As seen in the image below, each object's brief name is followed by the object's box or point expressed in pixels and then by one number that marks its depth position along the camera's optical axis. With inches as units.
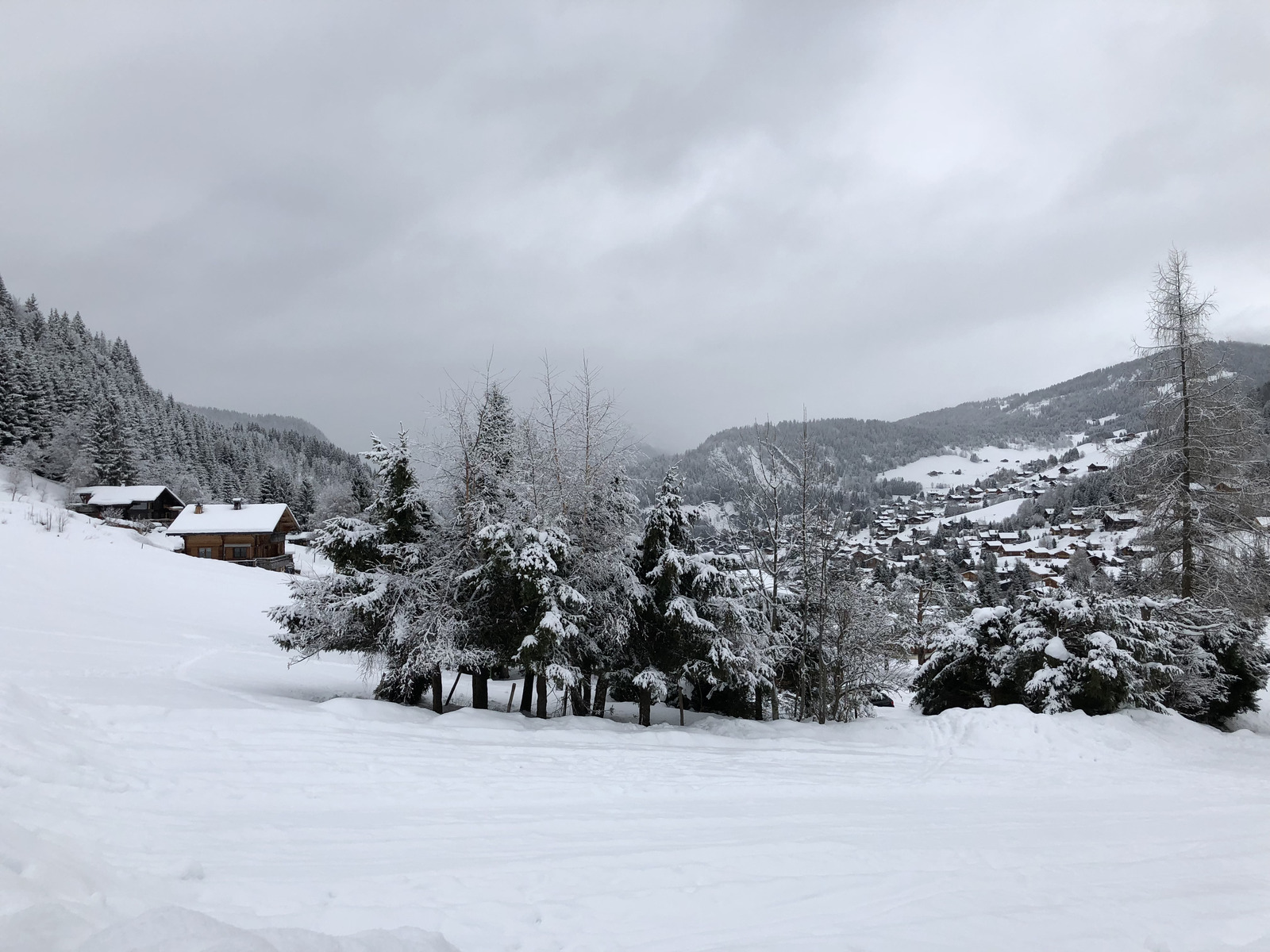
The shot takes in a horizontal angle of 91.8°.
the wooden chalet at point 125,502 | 2345.0
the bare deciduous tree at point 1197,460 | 639.1
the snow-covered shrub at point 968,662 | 684.7
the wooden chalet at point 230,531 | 2090.3
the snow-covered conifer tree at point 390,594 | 533.3
